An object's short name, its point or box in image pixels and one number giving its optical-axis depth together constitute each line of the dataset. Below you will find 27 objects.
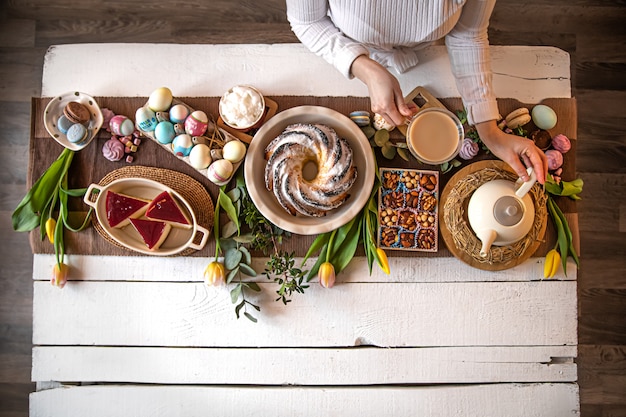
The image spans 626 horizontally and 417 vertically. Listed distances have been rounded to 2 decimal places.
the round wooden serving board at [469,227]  1.15
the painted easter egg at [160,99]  1.17
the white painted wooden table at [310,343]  1.23
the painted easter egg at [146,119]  1.16
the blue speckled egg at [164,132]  1.16
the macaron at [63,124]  1.18
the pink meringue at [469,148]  1.19
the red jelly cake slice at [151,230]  1.15
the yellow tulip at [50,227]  1.20
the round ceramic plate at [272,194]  1.13
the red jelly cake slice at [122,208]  1.14
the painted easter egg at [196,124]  1.16
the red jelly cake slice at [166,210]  1.14
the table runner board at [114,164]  1.23
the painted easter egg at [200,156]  1.16
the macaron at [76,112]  1.16
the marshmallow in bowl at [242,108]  1.16
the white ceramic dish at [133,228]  1.15
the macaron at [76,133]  1.18
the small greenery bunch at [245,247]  1.18
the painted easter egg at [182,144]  1.16
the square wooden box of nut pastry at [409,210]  1.20
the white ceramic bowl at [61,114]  1.20
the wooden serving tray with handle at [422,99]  1.24
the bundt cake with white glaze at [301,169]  1.10
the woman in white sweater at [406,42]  1.00
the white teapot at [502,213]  1.04
